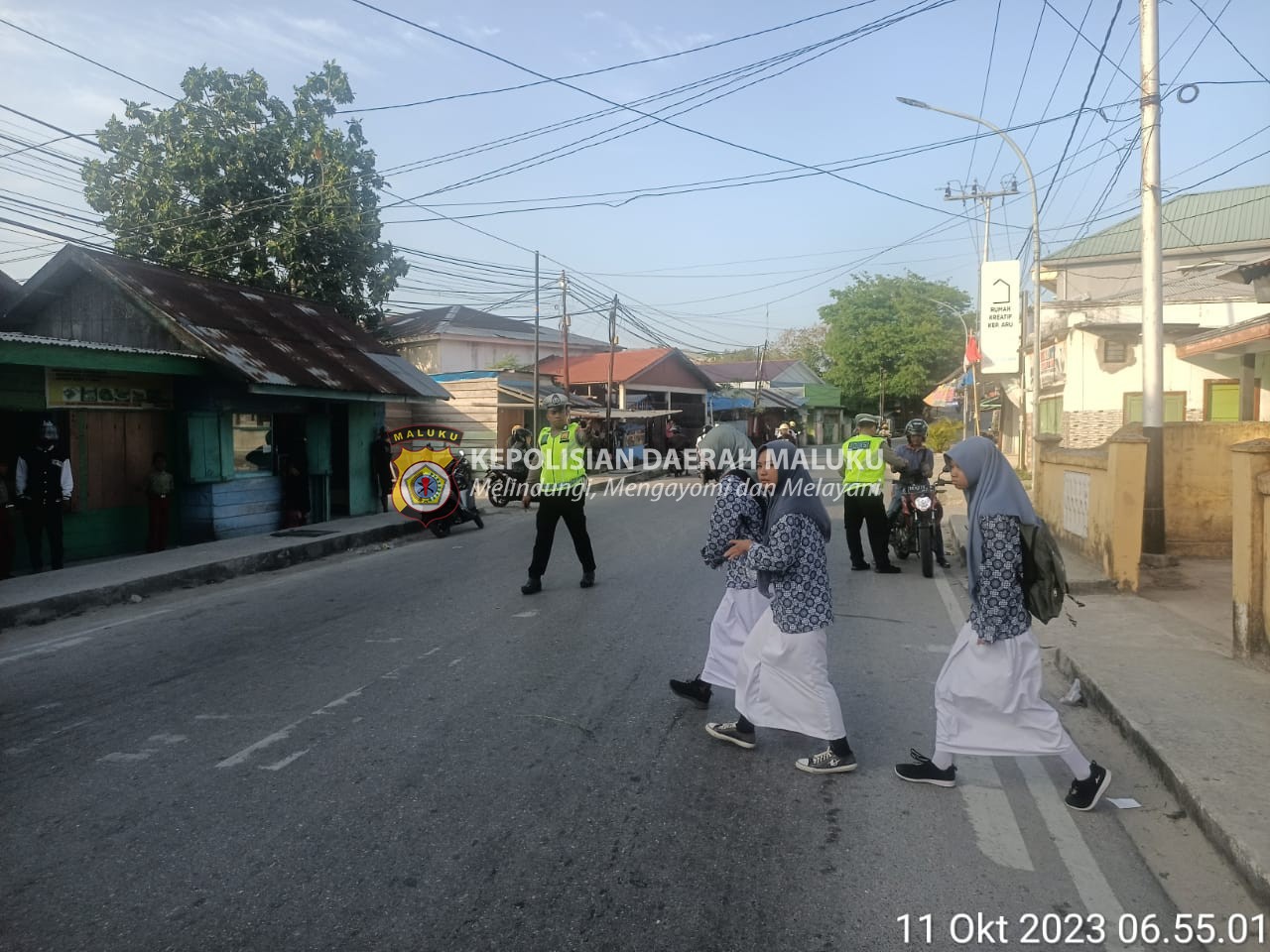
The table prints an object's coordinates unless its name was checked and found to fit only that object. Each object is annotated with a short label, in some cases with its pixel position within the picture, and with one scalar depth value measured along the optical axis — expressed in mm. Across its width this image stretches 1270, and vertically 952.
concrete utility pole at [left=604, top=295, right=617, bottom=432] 32031
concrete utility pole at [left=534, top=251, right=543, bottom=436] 30688
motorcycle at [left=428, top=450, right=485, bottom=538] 15469
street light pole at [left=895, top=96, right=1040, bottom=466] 21250
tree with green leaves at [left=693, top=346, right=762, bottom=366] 90600
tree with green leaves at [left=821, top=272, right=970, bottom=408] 55500
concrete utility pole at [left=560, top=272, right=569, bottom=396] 32031
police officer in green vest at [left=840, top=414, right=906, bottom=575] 10461
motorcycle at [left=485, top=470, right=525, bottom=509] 20531
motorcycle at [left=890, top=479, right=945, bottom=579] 10562
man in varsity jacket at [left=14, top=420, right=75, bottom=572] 10742
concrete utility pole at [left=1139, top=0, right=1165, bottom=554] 10625
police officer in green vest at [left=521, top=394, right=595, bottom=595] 9305
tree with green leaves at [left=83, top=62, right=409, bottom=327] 22875
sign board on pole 25172
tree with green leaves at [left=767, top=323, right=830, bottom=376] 78000
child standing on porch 12781
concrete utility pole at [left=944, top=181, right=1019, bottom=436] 33844
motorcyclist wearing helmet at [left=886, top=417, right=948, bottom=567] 10688
